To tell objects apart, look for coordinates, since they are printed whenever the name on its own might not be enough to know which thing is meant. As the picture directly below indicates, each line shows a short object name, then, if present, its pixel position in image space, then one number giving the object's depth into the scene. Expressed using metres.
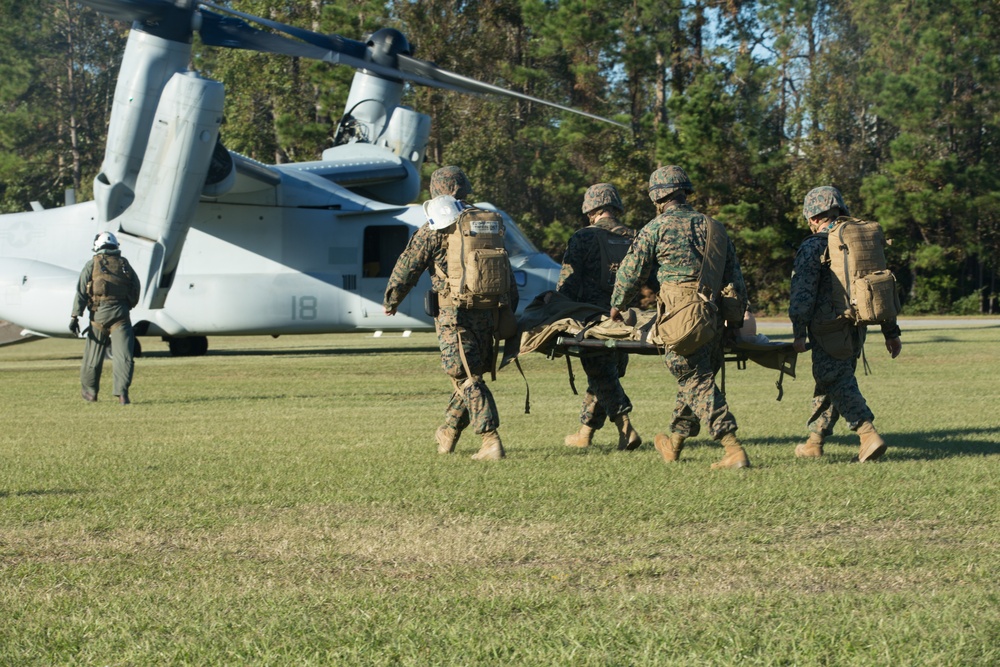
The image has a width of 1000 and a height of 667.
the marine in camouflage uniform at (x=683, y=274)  15.77
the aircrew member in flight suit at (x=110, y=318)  27.89
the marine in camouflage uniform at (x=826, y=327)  16.33
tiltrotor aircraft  38.94
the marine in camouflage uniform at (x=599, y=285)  18.22
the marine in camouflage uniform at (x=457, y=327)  17.34
